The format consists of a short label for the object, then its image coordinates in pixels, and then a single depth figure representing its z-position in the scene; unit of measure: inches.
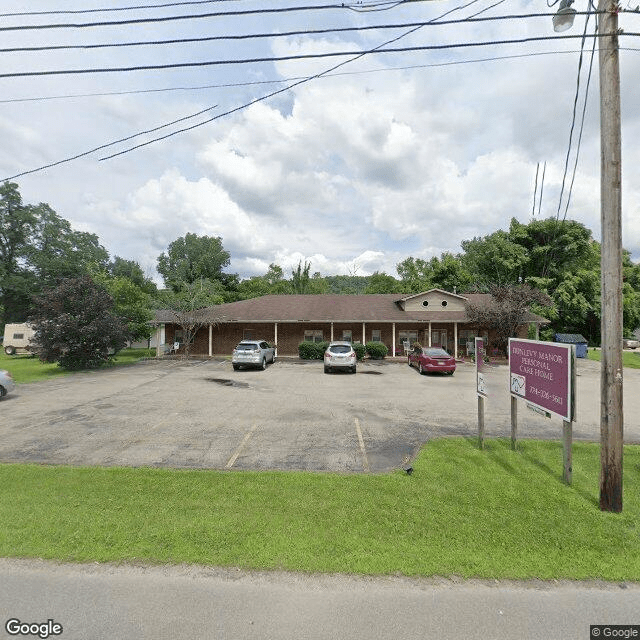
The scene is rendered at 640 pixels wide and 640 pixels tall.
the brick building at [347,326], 1114.1
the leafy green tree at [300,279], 2102.4
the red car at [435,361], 743.1
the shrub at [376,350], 1039.6
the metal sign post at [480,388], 292.2
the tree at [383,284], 2508.5
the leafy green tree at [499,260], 1498.5
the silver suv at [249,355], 794.8
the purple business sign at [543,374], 227.1
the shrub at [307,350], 1034.6
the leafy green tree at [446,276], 1720.0
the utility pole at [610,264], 195.5
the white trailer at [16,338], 1336.1
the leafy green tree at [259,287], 2381.4
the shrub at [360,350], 1019.9
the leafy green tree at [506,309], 959.6
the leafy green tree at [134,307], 1143.1
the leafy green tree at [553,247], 1459.2
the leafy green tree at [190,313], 1076.5
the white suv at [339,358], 748.6
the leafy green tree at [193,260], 2647.6
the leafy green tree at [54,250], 1889.8
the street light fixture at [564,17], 205.2
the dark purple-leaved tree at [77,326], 801.6
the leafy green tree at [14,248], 1866.4
